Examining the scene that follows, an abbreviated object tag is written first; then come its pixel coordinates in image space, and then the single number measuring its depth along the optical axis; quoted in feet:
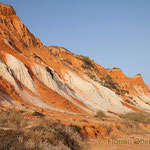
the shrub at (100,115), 65.88
